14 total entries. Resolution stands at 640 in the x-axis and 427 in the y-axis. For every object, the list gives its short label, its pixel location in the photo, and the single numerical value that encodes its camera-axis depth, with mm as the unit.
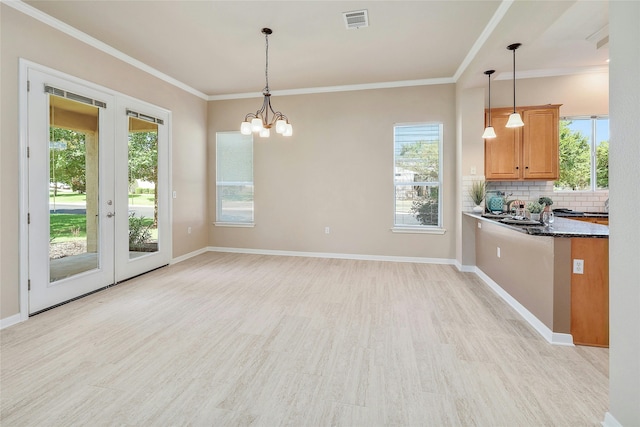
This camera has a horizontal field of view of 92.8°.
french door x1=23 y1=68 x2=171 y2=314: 3107
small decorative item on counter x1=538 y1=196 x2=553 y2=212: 2993
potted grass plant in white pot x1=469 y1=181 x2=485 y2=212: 4531
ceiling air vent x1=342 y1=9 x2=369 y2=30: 3150
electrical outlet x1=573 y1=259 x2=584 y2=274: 2469
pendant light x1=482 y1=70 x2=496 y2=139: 3960
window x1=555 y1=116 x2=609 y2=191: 4828
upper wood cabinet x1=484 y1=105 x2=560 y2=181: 4496
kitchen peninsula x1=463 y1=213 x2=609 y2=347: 2441
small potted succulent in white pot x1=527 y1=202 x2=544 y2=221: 3543
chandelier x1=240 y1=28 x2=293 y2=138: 3449
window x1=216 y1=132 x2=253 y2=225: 6031
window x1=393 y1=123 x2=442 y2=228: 5270
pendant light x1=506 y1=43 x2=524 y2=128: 3526
